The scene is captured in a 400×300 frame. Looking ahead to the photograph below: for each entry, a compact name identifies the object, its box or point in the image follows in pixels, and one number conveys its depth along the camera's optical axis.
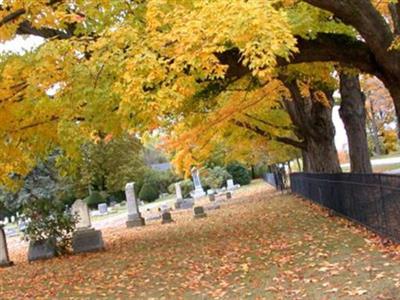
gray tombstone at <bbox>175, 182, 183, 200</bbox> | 43.49
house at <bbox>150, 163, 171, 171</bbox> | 89.16
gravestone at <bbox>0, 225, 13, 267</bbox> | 16.77
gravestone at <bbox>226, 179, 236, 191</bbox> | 58.31
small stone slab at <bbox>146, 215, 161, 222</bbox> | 30.23
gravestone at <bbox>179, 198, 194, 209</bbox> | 36.67
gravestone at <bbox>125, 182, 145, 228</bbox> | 26.67
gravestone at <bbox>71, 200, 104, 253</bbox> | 17.20
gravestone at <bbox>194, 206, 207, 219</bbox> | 25.18
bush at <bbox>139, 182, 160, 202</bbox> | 60.94
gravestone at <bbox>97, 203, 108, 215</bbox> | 50.96
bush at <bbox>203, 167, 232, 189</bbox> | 56.72
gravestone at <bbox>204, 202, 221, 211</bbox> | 30.12
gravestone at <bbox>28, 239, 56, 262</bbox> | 16.98
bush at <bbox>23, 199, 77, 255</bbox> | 17.27
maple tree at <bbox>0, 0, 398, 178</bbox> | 8.75
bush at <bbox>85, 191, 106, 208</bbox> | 59.02
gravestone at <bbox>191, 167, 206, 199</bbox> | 48.88
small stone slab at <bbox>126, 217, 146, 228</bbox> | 26.58
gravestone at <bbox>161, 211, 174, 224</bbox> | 25.53
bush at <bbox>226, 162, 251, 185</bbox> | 64.00
